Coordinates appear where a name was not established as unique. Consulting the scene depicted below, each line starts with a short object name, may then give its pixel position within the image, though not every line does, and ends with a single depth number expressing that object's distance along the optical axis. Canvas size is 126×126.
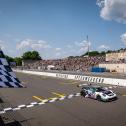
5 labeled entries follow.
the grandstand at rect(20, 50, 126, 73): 34.01
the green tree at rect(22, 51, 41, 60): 94.71
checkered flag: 4.86
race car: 9.55
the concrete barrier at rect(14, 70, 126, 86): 14.99
